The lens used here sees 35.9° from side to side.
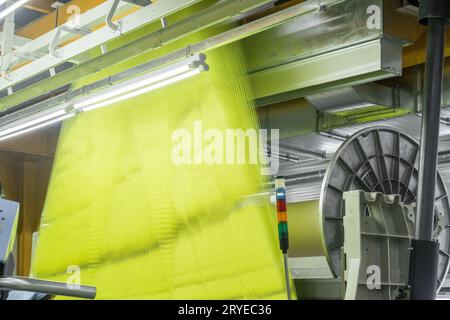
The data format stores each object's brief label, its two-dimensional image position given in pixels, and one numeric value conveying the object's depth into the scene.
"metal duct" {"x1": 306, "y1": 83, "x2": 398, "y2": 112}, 6.45
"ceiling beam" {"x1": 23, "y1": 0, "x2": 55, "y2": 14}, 7.35
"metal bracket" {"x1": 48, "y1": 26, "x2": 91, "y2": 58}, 6.46
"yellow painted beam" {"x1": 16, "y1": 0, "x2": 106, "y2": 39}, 6.85
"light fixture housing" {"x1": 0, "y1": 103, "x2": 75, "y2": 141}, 6.46
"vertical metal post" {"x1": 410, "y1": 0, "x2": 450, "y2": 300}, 3.71
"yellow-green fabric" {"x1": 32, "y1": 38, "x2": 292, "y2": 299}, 4.98
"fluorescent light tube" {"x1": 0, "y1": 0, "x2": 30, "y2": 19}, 4.81
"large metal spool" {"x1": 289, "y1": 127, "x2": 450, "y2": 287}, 5.91
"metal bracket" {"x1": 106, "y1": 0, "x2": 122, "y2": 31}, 5.77
